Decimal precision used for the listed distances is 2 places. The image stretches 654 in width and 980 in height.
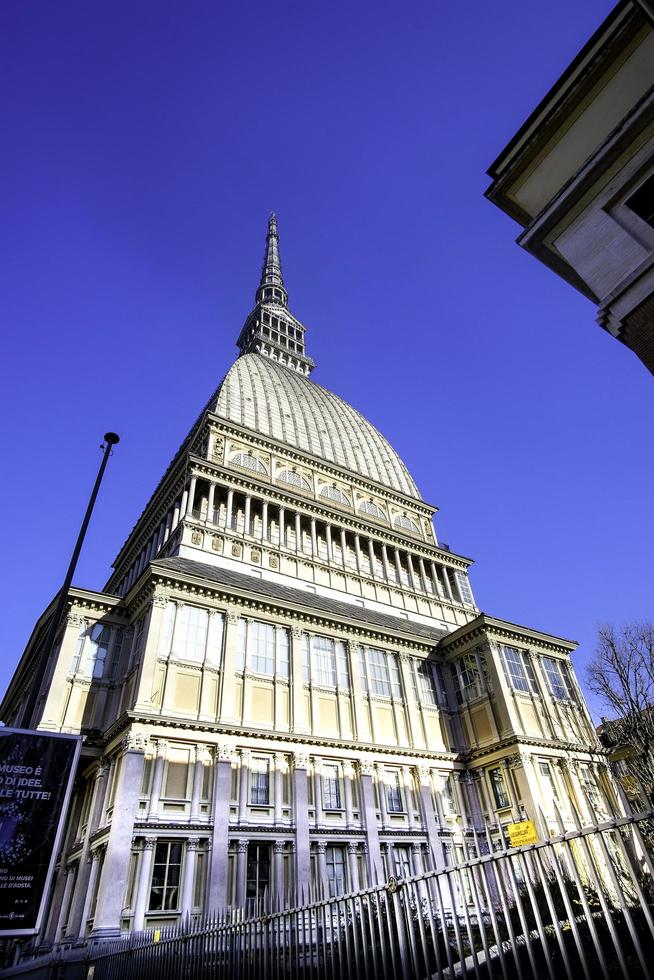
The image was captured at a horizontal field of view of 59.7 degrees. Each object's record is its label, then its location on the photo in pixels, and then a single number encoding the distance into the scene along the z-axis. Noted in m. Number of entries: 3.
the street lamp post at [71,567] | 13.83
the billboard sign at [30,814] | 10.72
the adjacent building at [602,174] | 13.34
